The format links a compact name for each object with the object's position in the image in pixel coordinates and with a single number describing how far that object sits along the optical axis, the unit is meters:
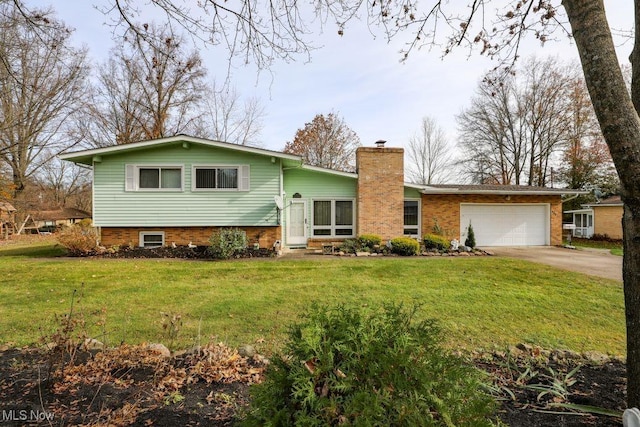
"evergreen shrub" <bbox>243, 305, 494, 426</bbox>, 1.38
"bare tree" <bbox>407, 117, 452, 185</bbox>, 35.59
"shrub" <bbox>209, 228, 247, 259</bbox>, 11.56
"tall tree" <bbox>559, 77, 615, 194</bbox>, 25.70
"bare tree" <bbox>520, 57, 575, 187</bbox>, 26.64
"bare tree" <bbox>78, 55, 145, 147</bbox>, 25.48
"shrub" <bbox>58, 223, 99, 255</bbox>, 11.54
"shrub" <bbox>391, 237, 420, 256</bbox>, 12.58
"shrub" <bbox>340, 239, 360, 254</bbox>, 13.10
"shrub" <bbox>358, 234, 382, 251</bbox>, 13.62
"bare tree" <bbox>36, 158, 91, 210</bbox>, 35.40
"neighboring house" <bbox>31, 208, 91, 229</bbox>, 31.61
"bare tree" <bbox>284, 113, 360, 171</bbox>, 31.19
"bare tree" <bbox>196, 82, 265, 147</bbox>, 29.39
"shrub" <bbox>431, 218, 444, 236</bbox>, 15.66
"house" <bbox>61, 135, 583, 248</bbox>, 13.04
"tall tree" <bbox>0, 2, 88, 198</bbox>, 18.60
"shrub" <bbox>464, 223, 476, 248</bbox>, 14.63
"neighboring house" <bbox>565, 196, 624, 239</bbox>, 22.64
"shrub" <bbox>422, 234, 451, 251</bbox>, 13.62
